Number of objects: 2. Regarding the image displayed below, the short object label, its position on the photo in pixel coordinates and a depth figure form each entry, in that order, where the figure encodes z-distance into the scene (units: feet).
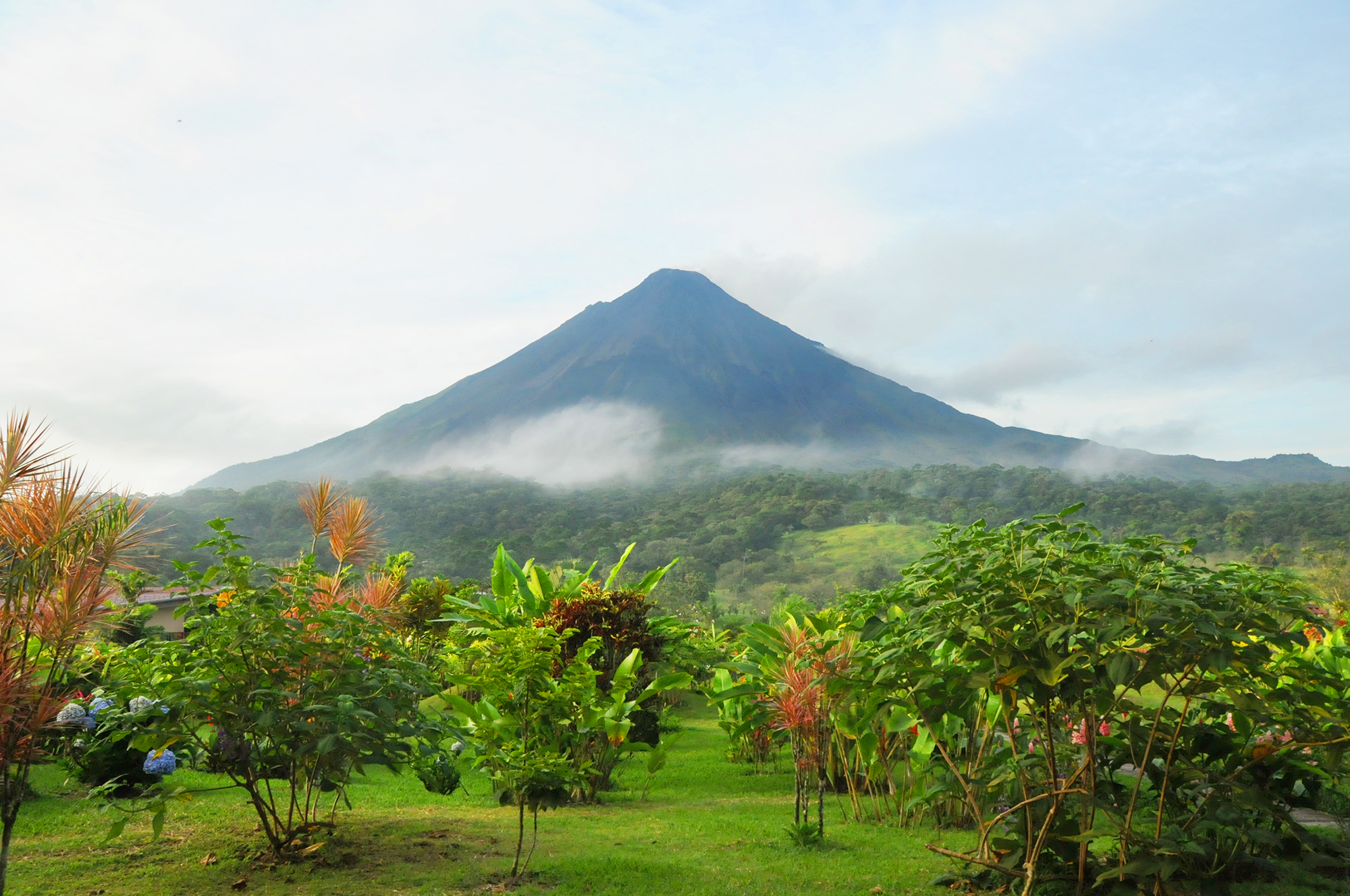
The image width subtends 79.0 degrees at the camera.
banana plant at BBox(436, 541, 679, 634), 19.44
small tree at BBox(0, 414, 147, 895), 9.81
